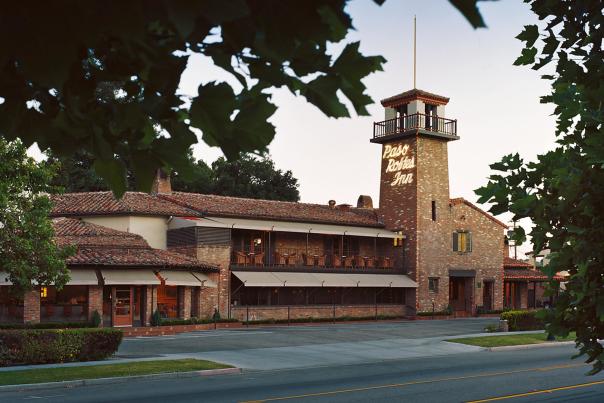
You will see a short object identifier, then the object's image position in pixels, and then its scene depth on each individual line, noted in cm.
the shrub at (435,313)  5087
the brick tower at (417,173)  5172
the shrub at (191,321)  3763
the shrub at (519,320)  3581
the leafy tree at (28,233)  2281
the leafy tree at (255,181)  6906
